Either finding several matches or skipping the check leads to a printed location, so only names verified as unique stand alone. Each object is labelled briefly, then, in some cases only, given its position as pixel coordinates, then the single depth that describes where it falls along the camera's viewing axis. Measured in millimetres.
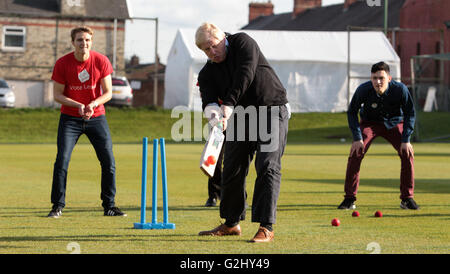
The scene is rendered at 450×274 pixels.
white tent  45000
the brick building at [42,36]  52188
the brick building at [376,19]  50719
